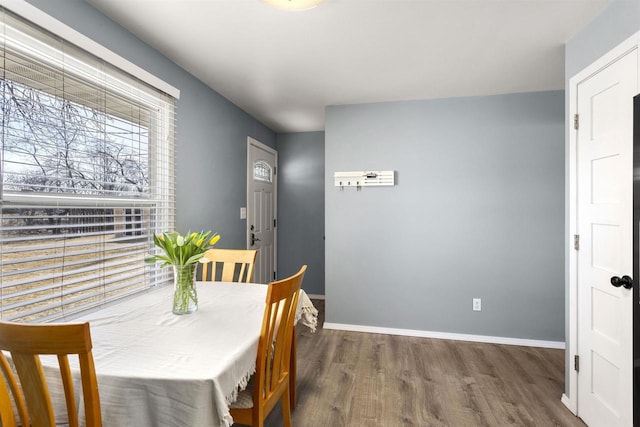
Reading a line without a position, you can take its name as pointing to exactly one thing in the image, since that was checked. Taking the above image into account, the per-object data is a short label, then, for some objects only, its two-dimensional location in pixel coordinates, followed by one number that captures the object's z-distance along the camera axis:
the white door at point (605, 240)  1.62
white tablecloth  1.01
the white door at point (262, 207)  3.91
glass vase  1.60
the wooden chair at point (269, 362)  1.35
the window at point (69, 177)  1.44
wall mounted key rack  3.37
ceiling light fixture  1.62
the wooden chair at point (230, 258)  2.37
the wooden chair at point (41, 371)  0.86
